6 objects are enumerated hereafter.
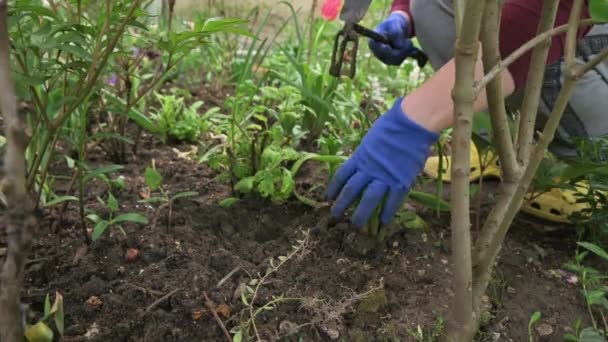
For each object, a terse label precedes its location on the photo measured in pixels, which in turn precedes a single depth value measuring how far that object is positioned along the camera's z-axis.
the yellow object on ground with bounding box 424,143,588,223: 1.62
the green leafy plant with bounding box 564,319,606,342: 1.01
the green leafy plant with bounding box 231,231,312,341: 1.02
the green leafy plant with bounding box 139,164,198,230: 1.27
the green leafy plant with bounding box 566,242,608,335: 1.04
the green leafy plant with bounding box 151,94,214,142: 1.81
